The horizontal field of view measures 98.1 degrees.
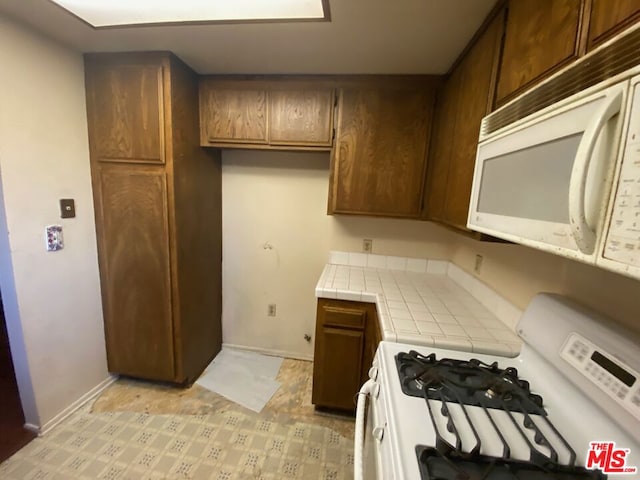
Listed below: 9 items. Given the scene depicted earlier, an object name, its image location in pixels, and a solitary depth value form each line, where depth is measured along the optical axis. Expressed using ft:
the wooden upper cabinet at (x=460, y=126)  3.88
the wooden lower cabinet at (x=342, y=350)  5.67
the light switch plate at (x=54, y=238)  5.30
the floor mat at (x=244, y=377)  6.73
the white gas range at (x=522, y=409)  2.05
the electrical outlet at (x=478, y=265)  5.64
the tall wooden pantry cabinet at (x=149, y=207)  5.65
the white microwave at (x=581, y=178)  1.34
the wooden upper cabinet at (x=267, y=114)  6.23
